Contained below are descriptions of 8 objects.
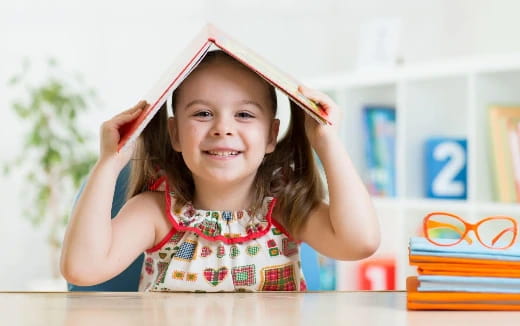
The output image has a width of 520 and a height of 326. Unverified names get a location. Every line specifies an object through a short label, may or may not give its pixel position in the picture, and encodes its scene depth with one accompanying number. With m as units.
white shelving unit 2.88
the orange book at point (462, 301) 1.18
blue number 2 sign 3.05
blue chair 1.59
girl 1.40
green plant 3.51
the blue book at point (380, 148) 3.39
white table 1.11
